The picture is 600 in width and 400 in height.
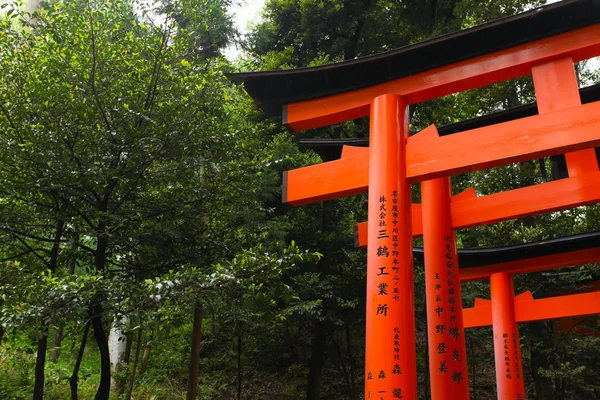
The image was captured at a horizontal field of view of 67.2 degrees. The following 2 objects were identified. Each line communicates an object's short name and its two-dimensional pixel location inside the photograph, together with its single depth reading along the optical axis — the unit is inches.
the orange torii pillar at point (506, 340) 284.5
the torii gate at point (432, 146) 147.3
